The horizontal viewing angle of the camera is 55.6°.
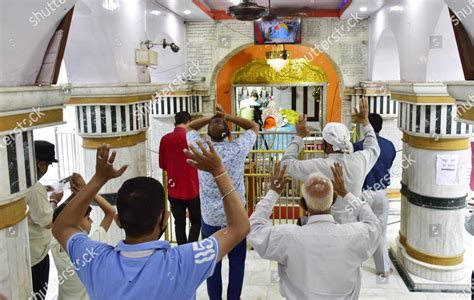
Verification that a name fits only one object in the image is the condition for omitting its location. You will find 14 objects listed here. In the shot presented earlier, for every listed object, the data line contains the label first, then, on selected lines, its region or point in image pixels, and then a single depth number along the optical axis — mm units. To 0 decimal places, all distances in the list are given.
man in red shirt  4641
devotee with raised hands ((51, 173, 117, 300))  2848
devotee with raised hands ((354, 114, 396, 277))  4609
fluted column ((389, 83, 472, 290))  4770
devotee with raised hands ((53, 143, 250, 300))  1607
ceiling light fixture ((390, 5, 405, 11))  6081
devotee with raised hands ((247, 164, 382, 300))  2277
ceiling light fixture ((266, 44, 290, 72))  10422
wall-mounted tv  9164
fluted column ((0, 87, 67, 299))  2246
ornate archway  11375
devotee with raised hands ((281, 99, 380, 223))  3316
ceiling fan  4973
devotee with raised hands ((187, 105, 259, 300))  3406
